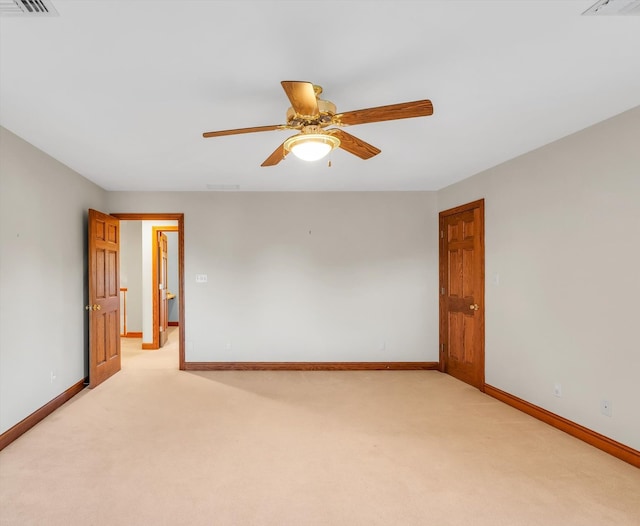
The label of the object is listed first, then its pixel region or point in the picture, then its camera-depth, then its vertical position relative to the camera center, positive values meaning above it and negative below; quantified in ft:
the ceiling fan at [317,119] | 5.55 +2.63
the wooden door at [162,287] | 19.97 -1.28
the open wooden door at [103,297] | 12.98 -1.27
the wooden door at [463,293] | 12.98 -1.17
